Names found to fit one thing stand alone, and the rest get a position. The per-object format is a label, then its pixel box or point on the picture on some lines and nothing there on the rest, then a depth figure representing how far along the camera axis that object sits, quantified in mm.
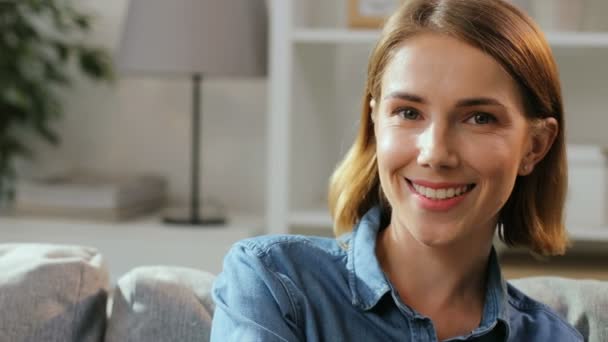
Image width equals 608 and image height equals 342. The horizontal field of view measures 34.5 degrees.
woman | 1145
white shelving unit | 2395
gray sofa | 1276
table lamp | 2529
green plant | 2699
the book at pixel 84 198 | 2645
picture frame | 2479
